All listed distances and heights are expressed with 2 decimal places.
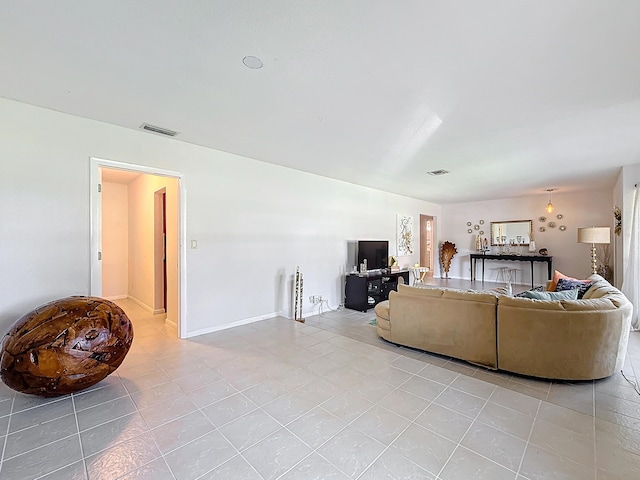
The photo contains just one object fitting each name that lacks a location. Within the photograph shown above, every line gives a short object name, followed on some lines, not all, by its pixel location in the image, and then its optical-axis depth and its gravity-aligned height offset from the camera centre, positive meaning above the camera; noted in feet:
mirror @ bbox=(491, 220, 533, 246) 25.59 +0.38
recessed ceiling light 6.29 +3.73
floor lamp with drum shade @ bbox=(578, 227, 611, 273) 15.85 +0.06
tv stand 17.04 -3.13
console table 23.82 -1.84
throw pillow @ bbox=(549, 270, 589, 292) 14.53 -2.33
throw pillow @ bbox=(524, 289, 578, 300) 9.63 -1.95
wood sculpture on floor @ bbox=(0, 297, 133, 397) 6.77 -2.64
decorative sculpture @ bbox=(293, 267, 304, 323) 15.07 -3.02
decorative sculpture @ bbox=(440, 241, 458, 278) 28.96 -1.63
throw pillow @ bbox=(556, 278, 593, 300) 12.15 -2.13
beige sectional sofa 8.32 -2.83
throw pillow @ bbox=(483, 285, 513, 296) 9.98 -1.87
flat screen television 18.70 -1.10
